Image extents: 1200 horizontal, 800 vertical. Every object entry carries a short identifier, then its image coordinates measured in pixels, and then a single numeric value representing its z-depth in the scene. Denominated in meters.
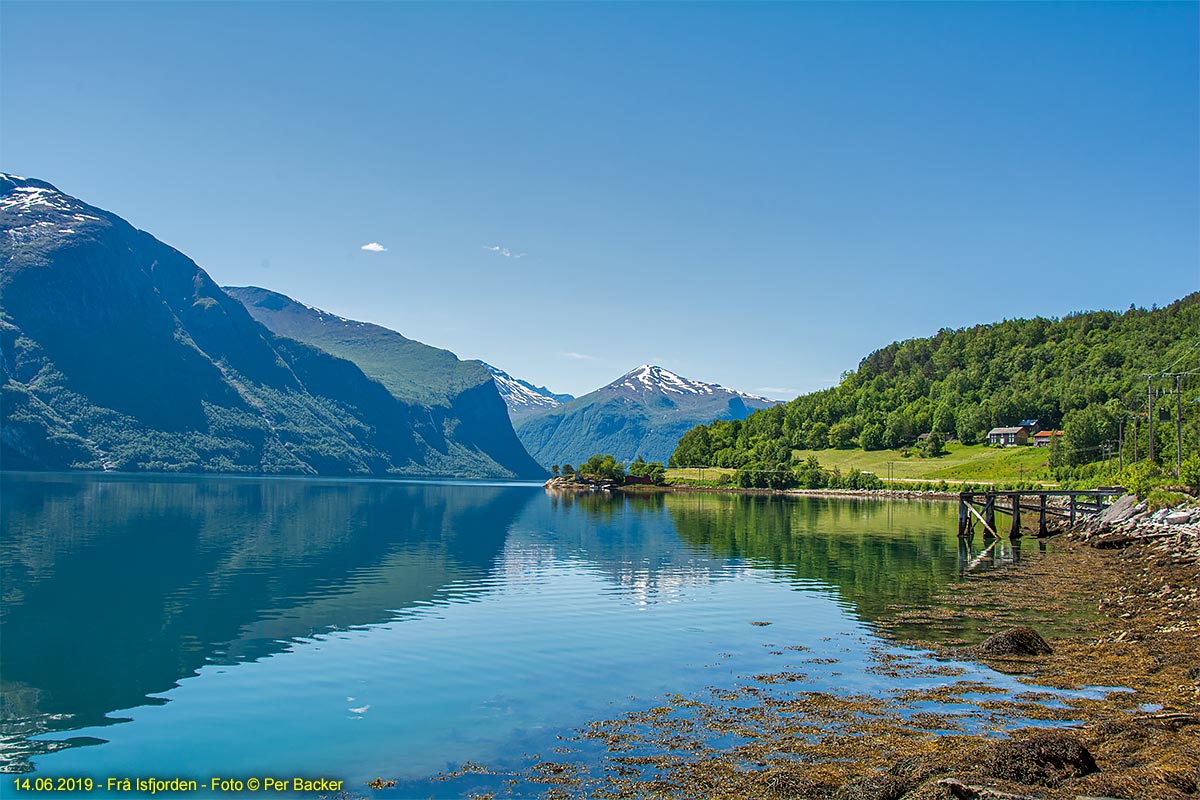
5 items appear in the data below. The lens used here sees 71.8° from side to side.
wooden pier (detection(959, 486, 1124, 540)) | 78.75
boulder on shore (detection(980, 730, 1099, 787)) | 15.01
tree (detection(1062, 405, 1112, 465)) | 165.88
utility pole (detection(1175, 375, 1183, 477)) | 86.81
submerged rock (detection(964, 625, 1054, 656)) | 26.86
